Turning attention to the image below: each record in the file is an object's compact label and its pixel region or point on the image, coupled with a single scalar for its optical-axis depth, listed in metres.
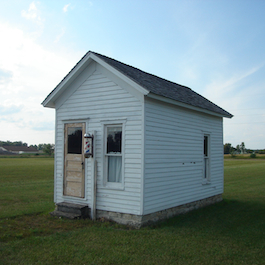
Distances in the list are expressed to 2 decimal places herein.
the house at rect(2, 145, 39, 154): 134.00
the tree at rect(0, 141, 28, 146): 151.15
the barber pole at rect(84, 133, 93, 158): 8.84
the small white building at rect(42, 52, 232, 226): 8.23
